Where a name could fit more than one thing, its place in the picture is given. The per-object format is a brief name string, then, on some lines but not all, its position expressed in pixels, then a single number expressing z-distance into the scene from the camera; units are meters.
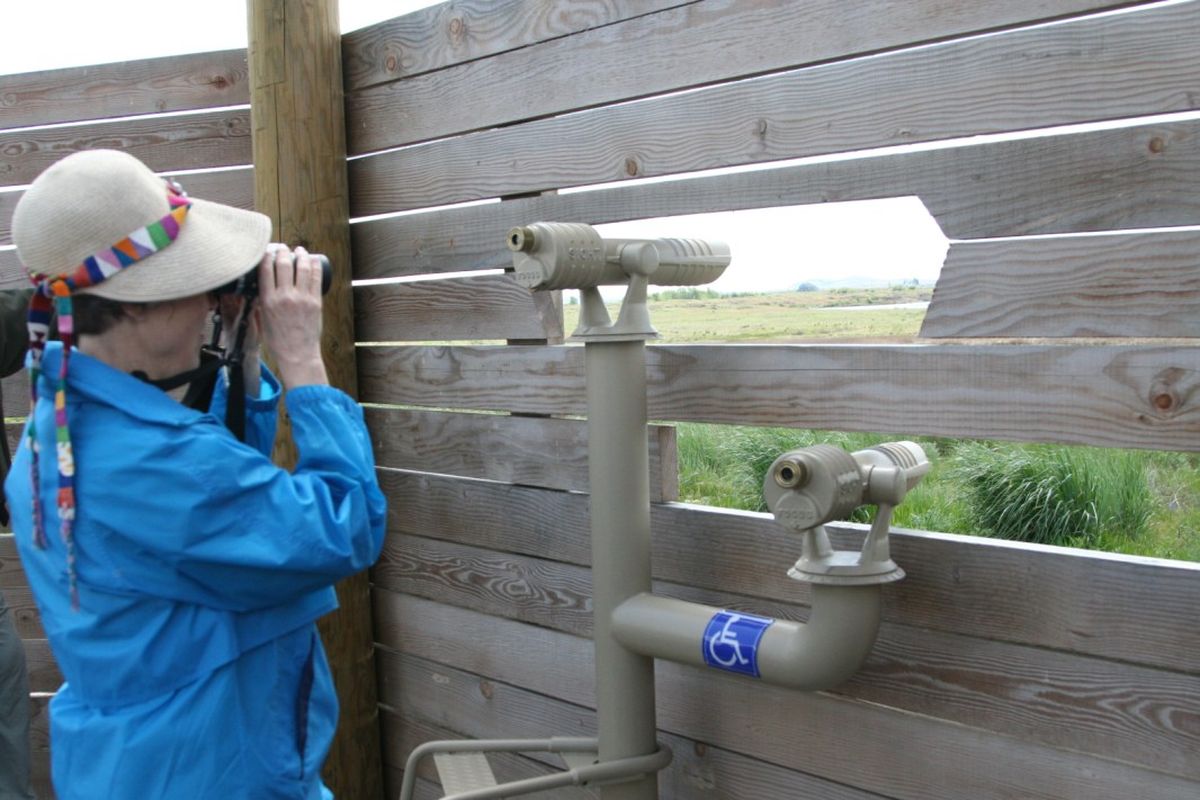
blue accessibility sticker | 1.86
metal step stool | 2.08
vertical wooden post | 2.92
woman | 1.55
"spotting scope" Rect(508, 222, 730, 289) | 1.91
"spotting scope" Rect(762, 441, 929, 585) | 1.67
